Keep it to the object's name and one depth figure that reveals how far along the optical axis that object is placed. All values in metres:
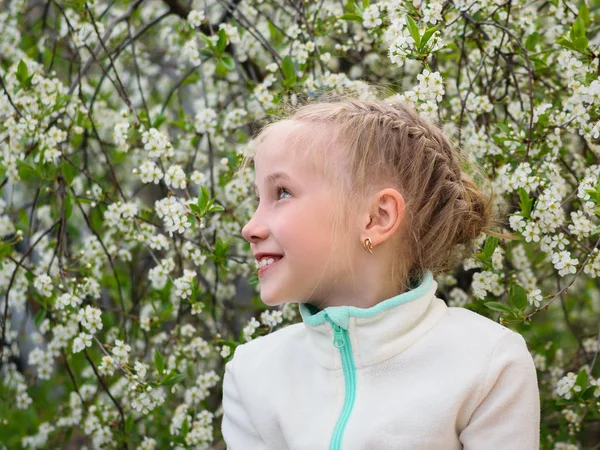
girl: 1.36
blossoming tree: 1.75
